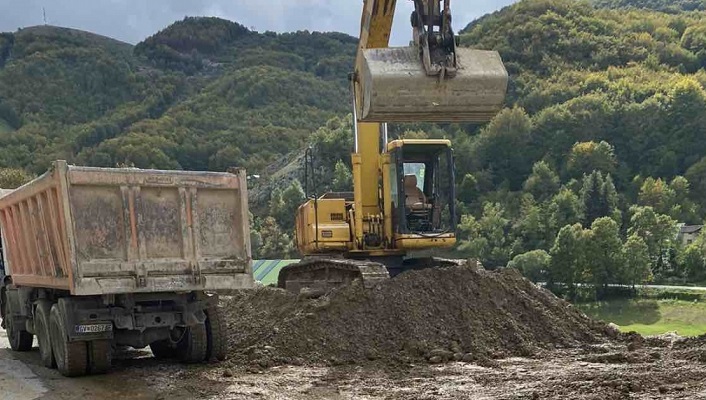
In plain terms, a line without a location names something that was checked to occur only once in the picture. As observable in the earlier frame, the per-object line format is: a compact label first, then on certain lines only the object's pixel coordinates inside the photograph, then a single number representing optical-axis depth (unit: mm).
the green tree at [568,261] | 52031
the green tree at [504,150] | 87125
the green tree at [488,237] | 65000
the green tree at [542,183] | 81250
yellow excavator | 14188
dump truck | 9742
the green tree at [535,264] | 55625
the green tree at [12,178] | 41094
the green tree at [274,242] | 61500
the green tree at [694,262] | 54312
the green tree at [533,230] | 67938
